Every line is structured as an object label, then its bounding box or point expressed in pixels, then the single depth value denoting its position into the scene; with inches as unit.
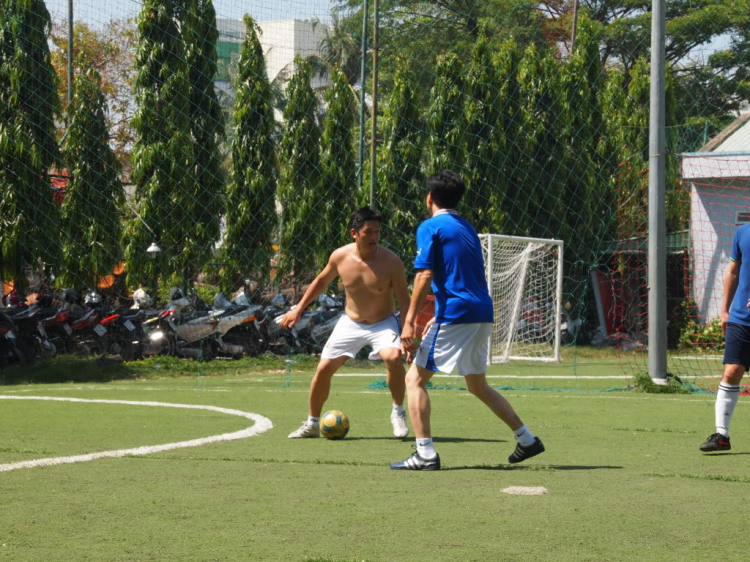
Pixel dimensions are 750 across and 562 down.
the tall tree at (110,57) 1409.9
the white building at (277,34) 899.4
